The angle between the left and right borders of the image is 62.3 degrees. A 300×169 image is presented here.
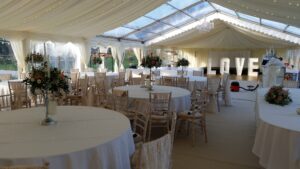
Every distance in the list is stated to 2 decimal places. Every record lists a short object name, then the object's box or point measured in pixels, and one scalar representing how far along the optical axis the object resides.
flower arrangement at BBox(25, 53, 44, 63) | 7.81
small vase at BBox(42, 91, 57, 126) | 2.90
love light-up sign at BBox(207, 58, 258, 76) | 19.88
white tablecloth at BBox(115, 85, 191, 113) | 5.09
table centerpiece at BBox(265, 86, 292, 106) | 4.29
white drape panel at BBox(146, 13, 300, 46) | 14.53
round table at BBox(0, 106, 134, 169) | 2.11
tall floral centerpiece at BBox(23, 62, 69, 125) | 2.77
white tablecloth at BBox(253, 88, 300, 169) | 2.83
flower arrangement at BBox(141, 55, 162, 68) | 6.21
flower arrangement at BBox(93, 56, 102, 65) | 11.45
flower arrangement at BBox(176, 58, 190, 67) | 9.80
